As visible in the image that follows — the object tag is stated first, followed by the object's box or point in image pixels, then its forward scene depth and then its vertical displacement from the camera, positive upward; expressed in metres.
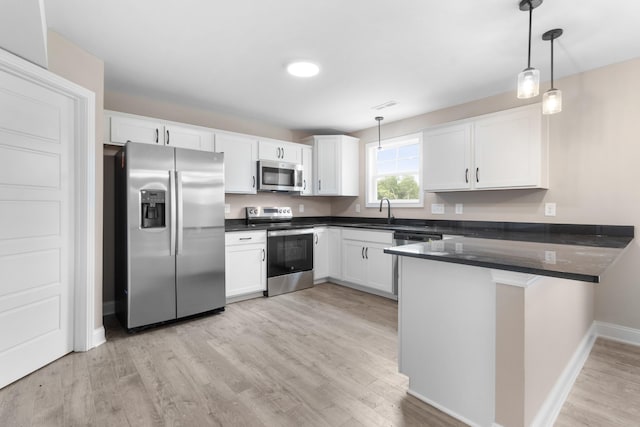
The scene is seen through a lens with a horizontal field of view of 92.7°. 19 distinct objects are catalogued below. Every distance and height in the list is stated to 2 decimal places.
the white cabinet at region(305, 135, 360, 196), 4.53 +0.71
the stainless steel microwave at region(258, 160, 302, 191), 4.00 +0.49
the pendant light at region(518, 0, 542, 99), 1.76 +0.77
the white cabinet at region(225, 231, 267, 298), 3.44 -0.59
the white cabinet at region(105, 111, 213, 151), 2.95 +0.84
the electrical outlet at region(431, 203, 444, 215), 3.78 +0.04
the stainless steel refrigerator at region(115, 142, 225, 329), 2.68 -0.20
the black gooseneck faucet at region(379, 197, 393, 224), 4.28 -0.06
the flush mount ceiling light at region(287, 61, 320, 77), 2.57 +1.24
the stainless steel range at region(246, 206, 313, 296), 3.79 -0.54
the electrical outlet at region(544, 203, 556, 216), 2.91 +0.02
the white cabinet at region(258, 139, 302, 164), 4.07 +0.85
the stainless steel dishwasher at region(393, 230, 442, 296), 3.17 -0.29
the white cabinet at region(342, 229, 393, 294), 3.69 -0.61
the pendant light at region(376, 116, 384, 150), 4.09 +1.26
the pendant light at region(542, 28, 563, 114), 1.95 +0.70
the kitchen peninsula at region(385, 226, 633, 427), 1.33 -0.58
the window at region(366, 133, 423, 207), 4.11 +0.57
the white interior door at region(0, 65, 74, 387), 1.95 -0.09
